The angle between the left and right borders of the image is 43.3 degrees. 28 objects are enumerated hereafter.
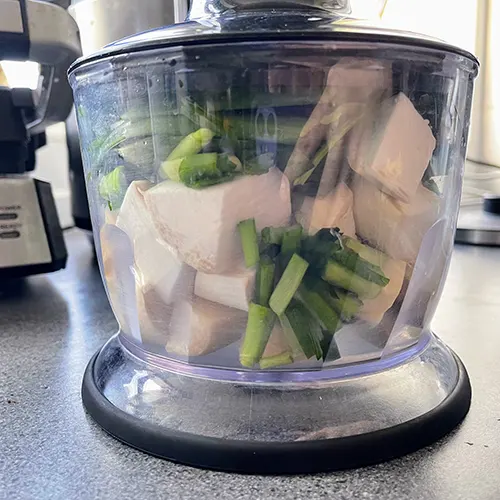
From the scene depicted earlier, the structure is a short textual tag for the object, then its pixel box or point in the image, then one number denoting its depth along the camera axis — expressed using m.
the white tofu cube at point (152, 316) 0.36
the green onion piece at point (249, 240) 0.31
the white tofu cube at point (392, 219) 0.32
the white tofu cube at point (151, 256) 0.34
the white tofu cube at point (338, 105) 0.31
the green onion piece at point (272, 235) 0.31
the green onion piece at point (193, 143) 0.32
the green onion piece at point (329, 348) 0.32
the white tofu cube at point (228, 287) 0.31
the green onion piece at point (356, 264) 0.32
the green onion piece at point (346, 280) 0.32
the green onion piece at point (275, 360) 0.32
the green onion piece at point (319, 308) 0.31
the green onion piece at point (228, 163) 0.31
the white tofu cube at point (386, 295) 0.33
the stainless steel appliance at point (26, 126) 0.58
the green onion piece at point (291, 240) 0.31
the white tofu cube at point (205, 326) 0.33
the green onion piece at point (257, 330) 0.32
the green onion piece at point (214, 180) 0.31
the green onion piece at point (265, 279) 0.31
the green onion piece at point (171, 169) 0.32
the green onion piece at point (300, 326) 0.32
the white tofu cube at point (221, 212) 0.31
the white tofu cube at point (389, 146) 0.31
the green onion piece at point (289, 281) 0.31
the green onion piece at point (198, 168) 0.31
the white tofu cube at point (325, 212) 0.31
